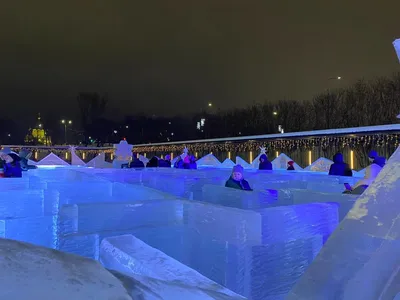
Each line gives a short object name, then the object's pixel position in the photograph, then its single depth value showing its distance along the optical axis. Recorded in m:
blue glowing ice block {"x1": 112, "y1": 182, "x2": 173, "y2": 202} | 4.34
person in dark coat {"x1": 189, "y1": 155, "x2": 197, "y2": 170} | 12.61
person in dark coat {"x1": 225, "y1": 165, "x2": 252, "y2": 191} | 5.47
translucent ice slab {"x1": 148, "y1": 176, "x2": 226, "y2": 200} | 7.12
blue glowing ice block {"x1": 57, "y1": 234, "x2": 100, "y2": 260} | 3.43
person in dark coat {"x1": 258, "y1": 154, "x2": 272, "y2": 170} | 11.08
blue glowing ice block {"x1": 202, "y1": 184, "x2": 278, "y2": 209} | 4.57
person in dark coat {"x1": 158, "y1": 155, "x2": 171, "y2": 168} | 14.14
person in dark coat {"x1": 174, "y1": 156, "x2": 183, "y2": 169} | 12.65
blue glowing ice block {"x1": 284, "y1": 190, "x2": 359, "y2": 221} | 3.85
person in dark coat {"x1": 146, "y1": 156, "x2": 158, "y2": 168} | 13.62
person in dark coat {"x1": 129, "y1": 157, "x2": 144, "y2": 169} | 12.75
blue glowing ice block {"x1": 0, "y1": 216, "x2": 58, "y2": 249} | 4.17
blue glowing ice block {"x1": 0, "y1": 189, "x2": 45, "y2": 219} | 4.16
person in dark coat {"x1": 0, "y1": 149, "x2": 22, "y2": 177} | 6.89
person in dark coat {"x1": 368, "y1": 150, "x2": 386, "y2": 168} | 6.45
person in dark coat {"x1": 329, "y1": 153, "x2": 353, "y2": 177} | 8.24
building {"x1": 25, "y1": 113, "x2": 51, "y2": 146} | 57.24
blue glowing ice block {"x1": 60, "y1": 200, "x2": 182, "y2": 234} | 3.43
